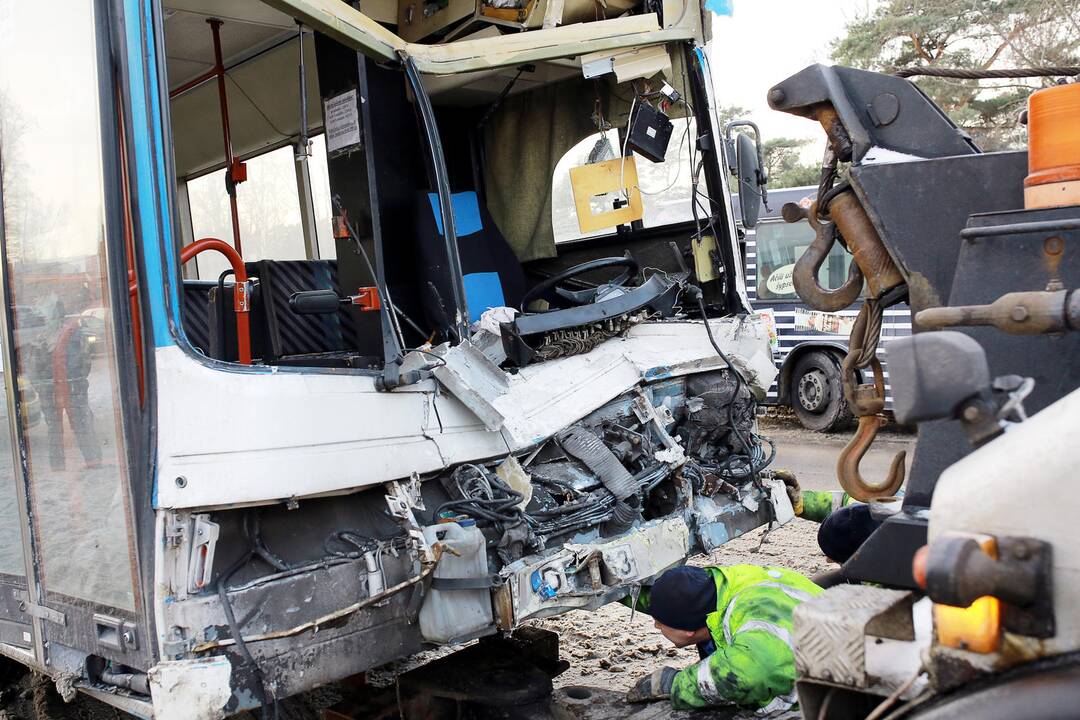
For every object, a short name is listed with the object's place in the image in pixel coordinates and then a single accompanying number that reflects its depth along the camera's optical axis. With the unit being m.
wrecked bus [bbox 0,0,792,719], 2.54
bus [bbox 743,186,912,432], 10.80
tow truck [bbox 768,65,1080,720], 1.34
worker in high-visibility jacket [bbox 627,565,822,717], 3.06
